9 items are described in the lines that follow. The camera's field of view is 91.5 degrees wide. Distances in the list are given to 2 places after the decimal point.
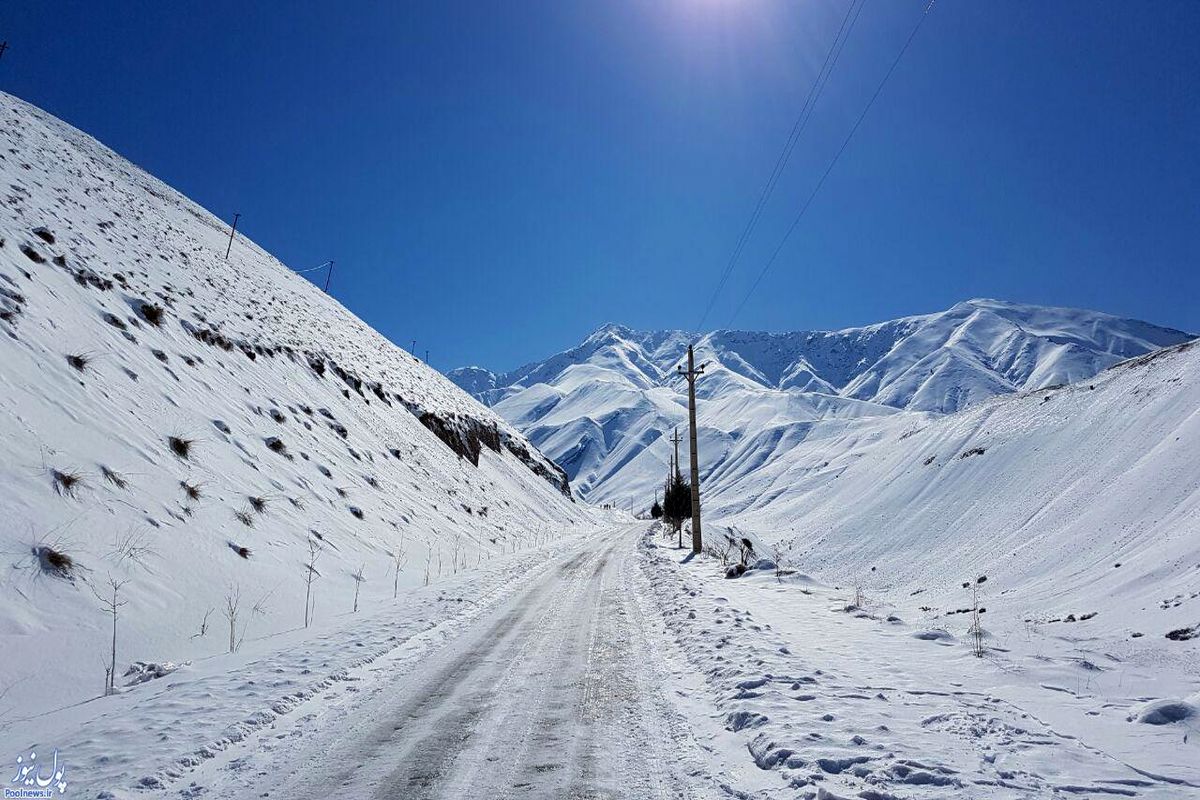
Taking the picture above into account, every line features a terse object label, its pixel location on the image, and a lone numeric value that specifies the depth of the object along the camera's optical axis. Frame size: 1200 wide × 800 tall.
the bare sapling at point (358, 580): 13.83
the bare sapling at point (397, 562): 14.58
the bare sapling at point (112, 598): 7.84
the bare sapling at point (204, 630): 8.66
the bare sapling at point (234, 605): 9.19
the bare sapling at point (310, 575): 11.00
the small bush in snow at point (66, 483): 9.37
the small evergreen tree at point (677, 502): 44.53
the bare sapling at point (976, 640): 7.57
